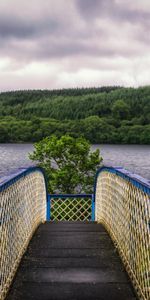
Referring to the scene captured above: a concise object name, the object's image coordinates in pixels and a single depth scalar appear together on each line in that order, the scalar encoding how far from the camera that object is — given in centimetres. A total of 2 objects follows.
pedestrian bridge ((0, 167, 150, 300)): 348
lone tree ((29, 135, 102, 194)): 1928
